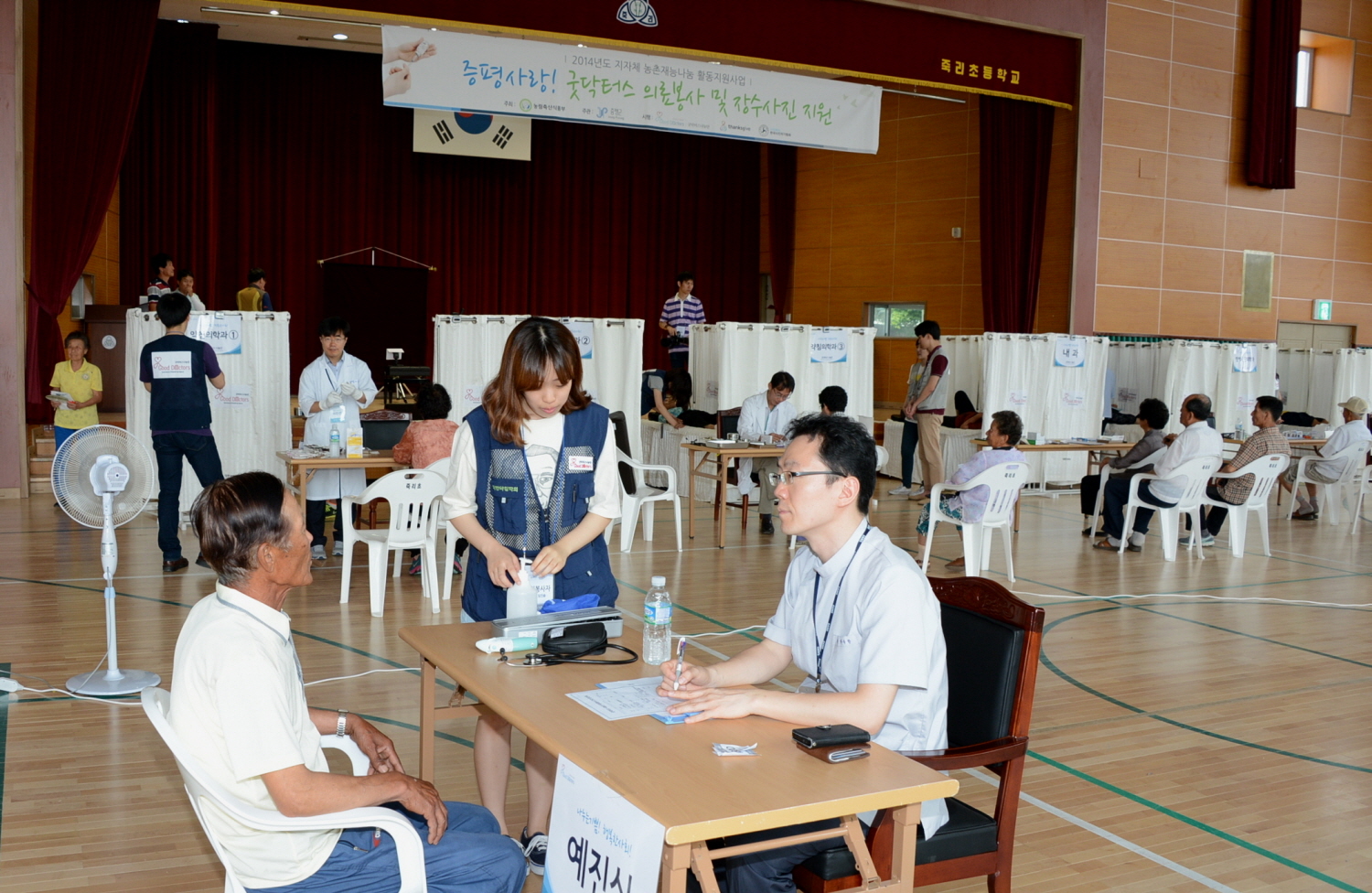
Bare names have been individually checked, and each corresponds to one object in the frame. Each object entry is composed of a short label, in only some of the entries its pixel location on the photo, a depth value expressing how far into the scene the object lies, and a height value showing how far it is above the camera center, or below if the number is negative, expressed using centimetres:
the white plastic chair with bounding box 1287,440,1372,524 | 968 -84
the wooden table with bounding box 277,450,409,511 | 638 -64
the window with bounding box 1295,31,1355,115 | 1470 +406
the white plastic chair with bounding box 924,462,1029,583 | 682 -87
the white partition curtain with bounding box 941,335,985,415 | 1186 +5
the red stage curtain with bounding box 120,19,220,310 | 1374 +230
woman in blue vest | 284 -37
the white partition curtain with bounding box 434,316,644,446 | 868 +1
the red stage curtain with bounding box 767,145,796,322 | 1688 +224
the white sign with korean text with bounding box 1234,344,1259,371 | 1243 +20
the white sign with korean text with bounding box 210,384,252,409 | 857 -36
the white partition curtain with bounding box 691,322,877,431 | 1001 +2
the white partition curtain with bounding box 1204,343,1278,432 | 1241 -13
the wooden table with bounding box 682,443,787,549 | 799 -69
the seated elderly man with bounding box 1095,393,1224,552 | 780 -56
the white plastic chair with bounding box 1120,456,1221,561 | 785 -90
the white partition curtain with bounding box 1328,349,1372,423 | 1314 +5
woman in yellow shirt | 818 -30
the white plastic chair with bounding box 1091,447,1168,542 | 843 -78
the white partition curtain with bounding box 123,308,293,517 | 855 -37
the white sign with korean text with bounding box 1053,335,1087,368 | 1141 +21
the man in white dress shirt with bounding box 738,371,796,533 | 841 -44
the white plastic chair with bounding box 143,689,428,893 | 177 -78
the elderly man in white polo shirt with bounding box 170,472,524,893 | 180 -63
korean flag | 1540 +316
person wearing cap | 970 -56
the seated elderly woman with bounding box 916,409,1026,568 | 684 -56
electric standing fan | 423 -55
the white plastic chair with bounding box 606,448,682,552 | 753 -96
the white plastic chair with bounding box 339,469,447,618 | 582 -92
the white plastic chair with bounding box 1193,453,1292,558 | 820 -91
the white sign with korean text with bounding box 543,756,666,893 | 166 -77
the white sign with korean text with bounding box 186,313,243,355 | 847 +15
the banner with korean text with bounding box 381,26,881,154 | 884 +233
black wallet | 192 -65
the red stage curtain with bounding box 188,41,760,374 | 1505 +226
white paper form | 210 -67
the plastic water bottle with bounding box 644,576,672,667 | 247 -60
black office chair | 213 -77
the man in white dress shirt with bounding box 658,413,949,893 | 210 -56
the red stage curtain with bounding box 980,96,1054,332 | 1261 +187
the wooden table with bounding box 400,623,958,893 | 165 -68
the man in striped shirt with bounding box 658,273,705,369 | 1202 +50
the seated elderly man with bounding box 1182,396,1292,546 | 831 -58
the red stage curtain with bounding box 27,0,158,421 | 891 +170
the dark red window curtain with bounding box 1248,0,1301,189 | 1359 +356
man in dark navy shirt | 631 -34
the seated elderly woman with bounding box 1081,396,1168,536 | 834 -49
